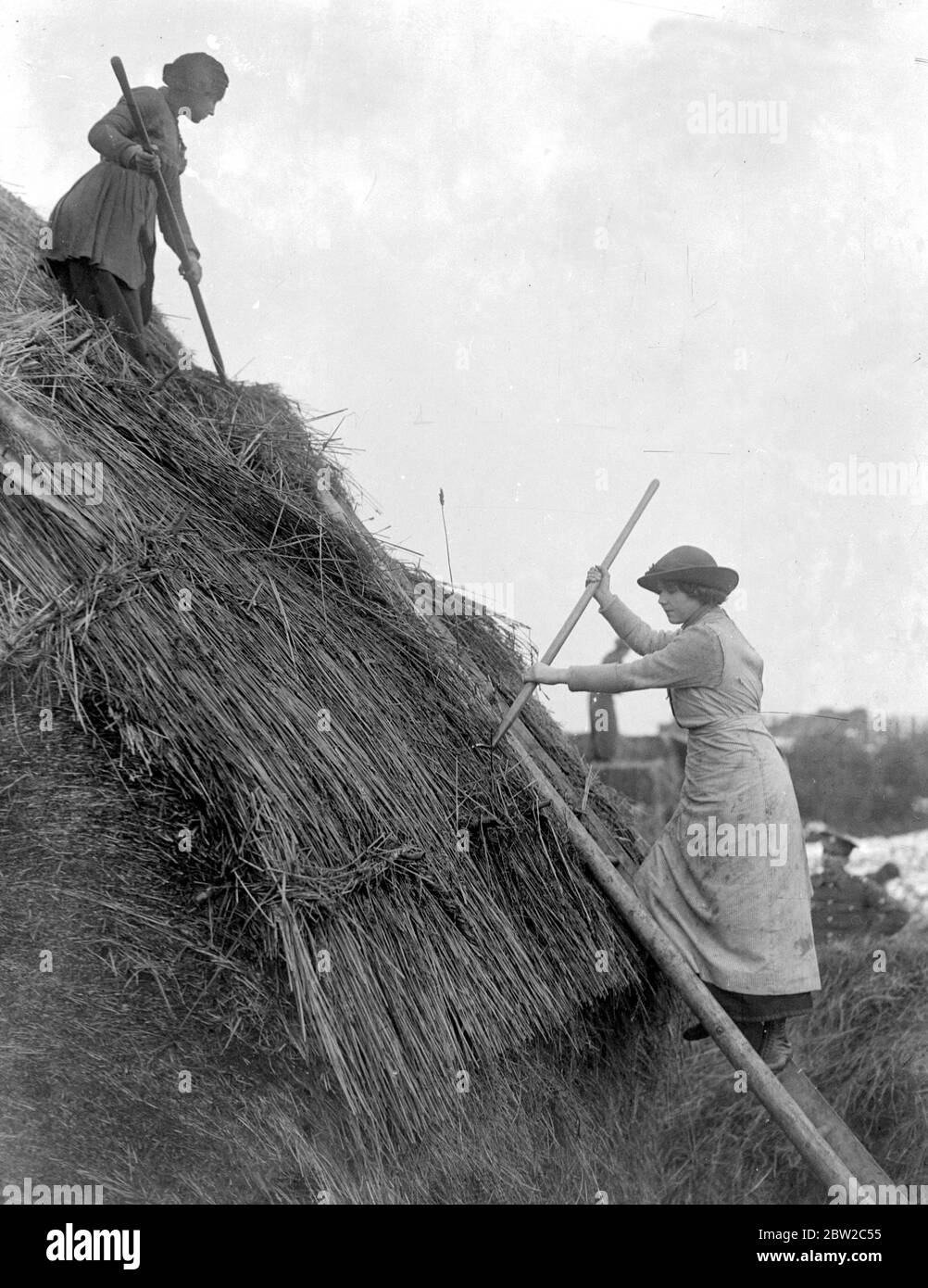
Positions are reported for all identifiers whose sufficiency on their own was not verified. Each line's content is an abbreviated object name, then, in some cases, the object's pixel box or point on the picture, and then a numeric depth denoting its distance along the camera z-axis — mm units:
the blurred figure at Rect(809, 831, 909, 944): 7184
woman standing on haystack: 4414
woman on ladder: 3934
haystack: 3201
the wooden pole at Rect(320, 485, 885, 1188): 3688
